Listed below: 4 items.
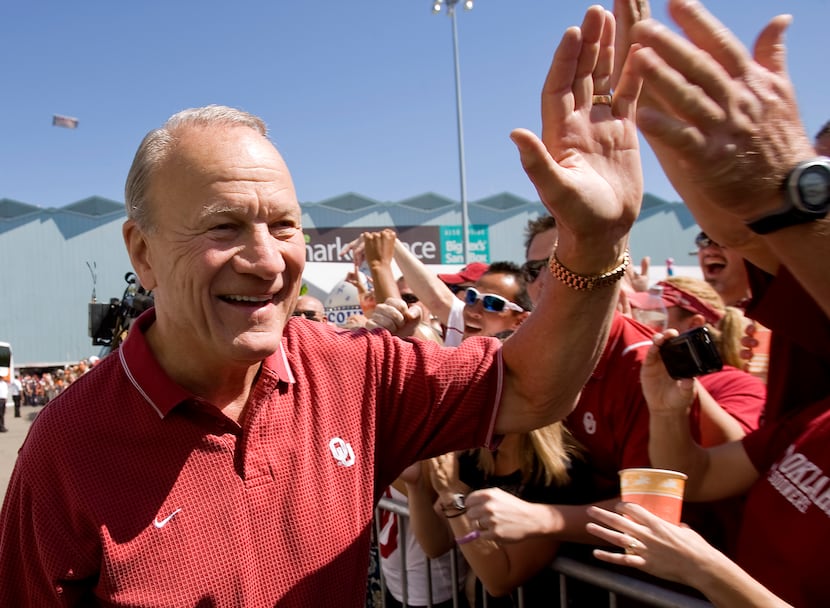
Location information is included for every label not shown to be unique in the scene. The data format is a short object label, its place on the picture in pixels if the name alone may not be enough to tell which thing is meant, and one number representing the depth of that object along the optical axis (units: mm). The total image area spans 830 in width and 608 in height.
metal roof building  29812
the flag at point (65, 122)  22531
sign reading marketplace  29516
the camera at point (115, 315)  4133
